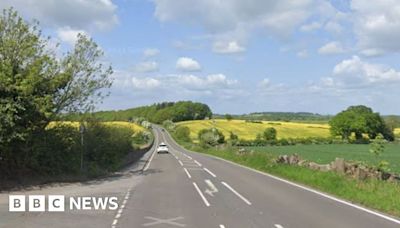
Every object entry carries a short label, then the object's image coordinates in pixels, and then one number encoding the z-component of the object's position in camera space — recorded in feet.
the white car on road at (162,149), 244.01
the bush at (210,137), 332.80
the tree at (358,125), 467.52
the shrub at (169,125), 593.75
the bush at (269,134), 428.15
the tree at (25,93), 74.95
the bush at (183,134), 448.90
